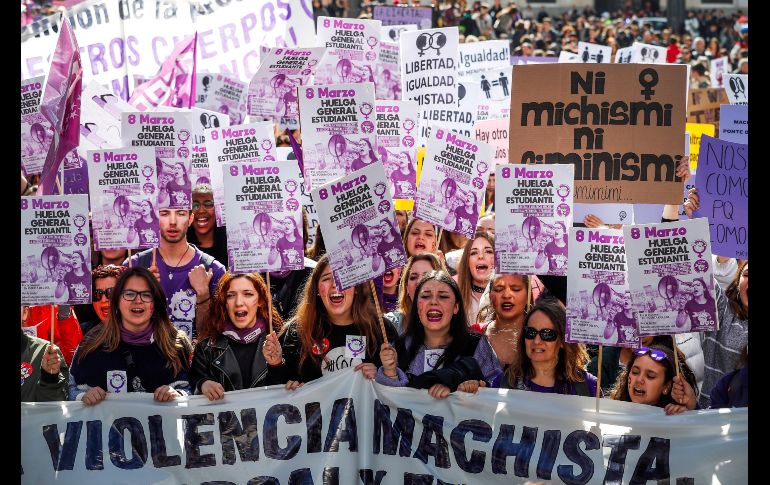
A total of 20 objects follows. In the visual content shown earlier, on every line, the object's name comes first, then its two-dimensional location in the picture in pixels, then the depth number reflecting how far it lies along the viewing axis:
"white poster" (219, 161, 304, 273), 6.32
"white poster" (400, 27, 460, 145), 9.70
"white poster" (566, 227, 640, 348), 5.89
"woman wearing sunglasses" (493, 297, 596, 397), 5.98
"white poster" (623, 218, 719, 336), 5.75
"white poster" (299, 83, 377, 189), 6.99
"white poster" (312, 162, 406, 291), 6.06
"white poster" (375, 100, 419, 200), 8.26
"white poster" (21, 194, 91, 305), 6.32
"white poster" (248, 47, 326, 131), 8.37
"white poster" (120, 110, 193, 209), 7.55
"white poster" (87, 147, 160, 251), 6.98
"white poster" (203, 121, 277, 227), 7.64
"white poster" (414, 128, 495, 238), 7.27
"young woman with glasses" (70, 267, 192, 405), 6.15
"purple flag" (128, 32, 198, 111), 9.87
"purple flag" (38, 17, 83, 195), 7.24
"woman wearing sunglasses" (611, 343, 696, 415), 5.81
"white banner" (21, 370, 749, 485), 5.77
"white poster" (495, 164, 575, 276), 6.47
